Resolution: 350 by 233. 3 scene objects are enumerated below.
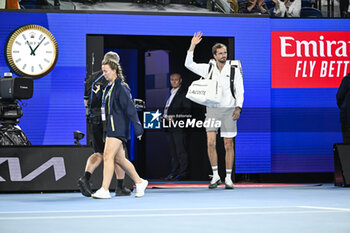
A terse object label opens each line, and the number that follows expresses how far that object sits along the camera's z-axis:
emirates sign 25.25
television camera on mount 19.44
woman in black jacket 16.47
